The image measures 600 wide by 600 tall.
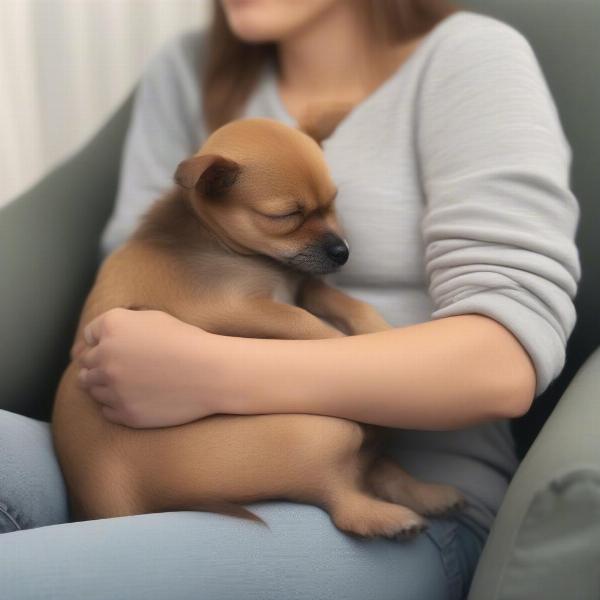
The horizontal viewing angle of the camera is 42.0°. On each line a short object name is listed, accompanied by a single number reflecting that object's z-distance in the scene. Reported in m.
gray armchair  1.20
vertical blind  1.86
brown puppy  0.89
